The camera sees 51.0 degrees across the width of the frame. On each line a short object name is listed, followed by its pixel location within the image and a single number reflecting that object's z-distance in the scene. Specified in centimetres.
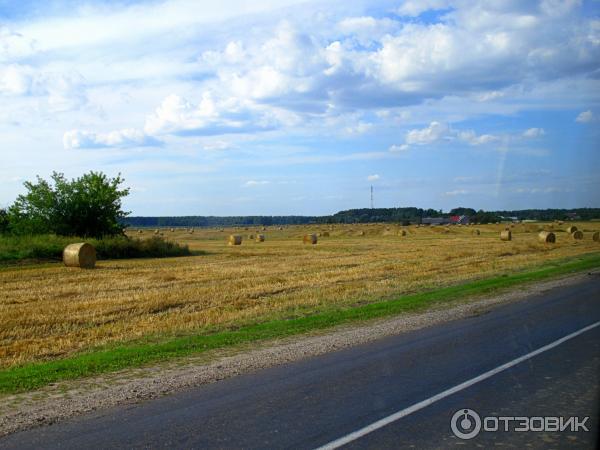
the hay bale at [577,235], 5278
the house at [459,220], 10953
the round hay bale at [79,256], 2948
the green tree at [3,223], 4051
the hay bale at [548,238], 4634
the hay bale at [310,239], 5499
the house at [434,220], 11688
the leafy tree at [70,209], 3888
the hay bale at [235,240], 5581
